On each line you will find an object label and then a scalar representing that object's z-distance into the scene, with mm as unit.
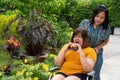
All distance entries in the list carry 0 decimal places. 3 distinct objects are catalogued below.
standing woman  4914
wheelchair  4464
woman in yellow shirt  4512
